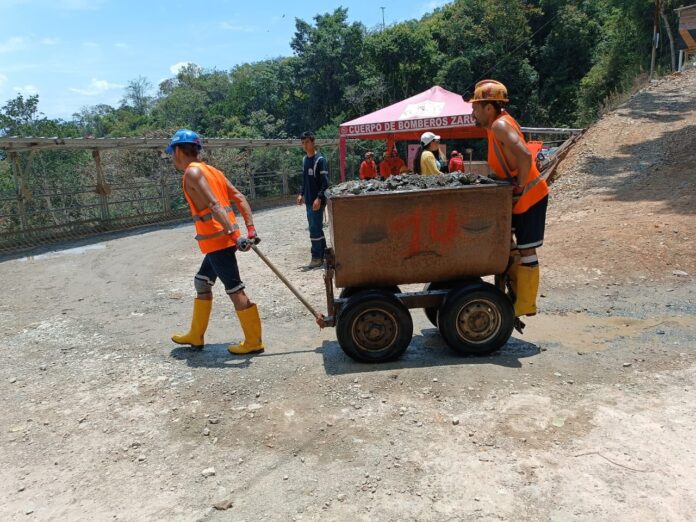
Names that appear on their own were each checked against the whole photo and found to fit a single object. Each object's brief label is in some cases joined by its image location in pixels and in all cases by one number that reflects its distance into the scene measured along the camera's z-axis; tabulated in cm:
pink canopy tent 1125
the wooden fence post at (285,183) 2109
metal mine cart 394
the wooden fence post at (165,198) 1611
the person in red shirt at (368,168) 955
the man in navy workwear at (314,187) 732
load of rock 404
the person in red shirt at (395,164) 1034
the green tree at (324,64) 3381
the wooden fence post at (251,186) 1961
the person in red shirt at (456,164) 828
